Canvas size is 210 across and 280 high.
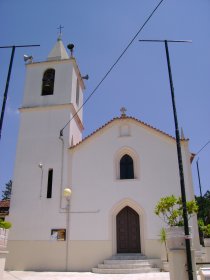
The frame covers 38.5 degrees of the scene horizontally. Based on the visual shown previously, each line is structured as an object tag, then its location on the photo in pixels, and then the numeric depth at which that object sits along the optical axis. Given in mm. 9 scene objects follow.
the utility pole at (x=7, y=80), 10209
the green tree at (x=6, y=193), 67975
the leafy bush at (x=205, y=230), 14859
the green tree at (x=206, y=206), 34850
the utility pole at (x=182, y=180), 7949
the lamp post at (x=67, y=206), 17181
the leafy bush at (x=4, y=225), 9701
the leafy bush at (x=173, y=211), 9727
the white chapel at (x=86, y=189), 17062
